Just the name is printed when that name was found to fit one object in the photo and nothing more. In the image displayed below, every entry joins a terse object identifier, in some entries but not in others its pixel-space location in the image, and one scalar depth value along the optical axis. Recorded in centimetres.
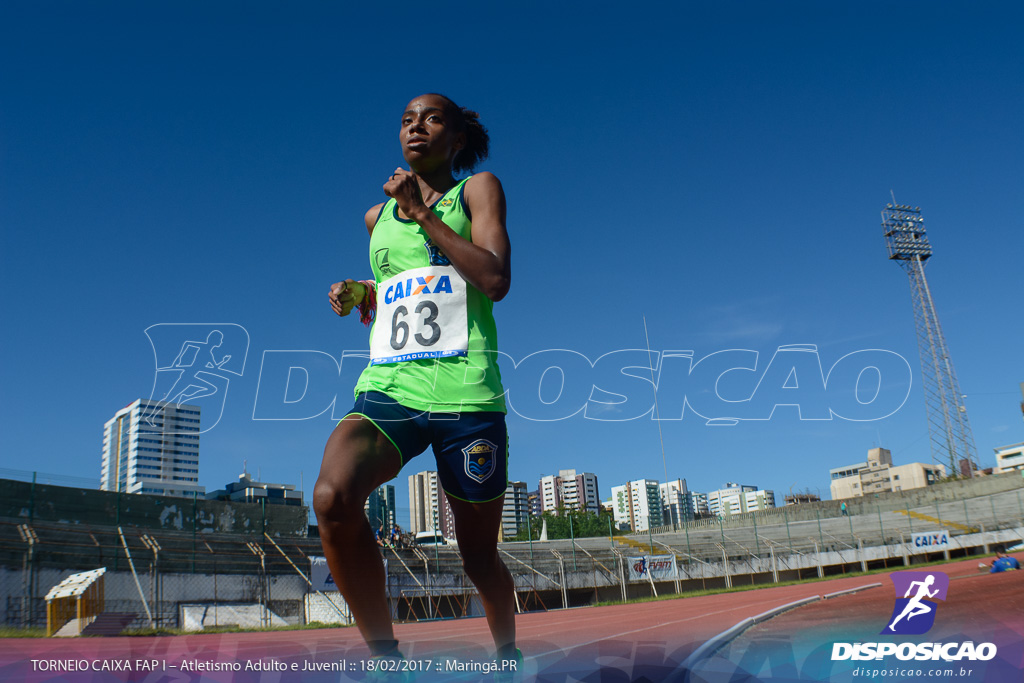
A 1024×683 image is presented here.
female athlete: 232
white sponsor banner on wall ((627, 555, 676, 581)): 2288
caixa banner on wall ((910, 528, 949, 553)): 3206
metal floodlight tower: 4669
